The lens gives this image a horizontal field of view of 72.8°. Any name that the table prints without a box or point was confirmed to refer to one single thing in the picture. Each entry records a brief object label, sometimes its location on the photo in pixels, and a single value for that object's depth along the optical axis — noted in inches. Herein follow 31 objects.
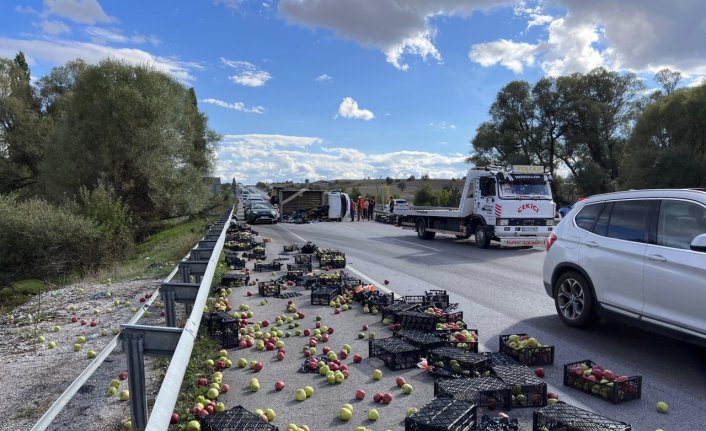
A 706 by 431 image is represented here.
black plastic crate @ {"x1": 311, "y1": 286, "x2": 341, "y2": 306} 344.1
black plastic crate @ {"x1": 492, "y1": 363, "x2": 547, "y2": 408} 172.6
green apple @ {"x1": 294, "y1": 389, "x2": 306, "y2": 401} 183.6
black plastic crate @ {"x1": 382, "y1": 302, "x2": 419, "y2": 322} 286.5
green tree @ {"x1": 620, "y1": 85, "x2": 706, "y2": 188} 1310.3
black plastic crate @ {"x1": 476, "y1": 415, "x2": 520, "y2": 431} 141.1
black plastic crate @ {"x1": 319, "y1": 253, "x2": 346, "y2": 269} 516.1
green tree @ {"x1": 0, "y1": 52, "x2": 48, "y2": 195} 1528.1
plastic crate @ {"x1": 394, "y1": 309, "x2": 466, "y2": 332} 265.3
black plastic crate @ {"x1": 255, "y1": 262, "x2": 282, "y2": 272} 498.9
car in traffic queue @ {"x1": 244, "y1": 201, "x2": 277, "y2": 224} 1314.0
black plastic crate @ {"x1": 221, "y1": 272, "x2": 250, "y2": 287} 414.6
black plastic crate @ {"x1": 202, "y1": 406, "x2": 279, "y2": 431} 144.4
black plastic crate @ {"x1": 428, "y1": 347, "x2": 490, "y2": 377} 195.2
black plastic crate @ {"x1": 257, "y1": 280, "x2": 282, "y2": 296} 374.0
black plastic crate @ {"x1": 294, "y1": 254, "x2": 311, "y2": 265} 503.1
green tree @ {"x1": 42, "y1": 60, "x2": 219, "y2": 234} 1160.8
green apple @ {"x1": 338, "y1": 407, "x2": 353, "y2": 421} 165.2
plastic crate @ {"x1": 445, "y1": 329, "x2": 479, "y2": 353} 224.5
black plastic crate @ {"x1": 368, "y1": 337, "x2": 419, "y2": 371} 214.7
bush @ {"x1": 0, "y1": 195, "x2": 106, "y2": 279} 671.8
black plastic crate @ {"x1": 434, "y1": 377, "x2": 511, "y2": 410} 168.3
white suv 200.5
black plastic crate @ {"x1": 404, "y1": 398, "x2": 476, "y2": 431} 138.3
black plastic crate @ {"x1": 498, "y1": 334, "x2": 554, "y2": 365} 215.0
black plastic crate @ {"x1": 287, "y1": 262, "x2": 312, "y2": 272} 472.7
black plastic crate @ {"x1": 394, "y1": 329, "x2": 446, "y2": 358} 225.9
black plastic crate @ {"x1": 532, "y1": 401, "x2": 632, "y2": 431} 138.4
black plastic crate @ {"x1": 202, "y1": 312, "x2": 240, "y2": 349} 248.8
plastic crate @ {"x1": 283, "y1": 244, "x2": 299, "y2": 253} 663.8
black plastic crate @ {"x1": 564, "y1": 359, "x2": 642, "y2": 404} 175.2
